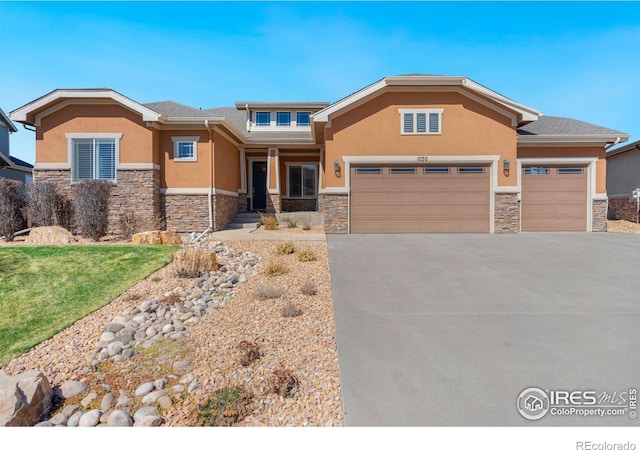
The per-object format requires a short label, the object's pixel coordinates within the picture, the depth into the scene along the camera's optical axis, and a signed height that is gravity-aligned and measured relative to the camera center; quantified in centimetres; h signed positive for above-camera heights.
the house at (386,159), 1252 +231
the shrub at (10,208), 1070 +29
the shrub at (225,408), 281 -168
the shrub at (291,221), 1421 -17
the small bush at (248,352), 359 -152
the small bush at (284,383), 307 -158
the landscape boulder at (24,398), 280 -162
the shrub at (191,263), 674 -97
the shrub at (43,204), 1142 +44
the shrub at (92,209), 1127 +28
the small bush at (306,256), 812 -97
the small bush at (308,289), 578 -127
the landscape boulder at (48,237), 999 -62
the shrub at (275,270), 697 -112
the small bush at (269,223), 1346 -26
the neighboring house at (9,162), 1984 +339
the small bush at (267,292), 559 -129
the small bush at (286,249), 882 -85
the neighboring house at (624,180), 1715 +210
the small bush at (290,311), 480 -137
